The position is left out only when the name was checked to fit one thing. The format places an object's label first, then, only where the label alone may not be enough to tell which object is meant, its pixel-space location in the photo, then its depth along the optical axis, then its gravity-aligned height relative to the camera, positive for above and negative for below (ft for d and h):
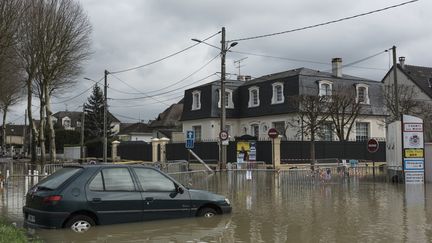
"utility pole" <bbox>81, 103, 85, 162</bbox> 181.79 +1.90
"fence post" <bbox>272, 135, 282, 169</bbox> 120.63 +1.07
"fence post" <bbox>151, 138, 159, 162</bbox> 155.43 +2.10
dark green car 32.71 -2.64
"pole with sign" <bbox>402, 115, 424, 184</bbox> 82.17 +0.93
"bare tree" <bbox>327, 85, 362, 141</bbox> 132.98 +11.55
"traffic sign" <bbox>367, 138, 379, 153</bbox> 88.48 +1.52
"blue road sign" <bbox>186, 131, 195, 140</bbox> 89.82 +3.34
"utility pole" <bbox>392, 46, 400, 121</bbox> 97.93 +14.22
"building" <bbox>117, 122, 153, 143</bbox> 287.28 +12.46
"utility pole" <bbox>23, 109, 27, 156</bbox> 270.87 +5.49
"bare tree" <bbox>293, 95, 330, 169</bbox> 127.75 +10.63
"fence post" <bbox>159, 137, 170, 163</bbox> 152.58 +2.36
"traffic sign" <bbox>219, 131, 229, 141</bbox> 92.27 +3.56
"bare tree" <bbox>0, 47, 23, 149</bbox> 99.06 +17.34
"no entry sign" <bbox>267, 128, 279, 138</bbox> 96.52 +4.04
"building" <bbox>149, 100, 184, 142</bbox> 243.25 +15.95
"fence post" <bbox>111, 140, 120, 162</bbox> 181.16 +2.52
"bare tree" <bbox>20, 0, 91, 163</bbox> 110.73 +24.01
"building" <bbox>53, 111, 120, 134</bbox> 363.97 +25.63
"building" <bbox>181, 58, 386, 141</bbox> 149.07 +15.72
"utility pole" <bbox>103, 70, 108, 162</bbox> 144.93 +12.22
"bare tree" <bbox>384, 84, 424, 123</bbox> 145.48 +14.62
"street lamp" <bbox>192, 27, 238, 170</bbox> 94.89 +11.15
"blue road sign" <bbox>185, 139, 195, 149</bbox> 88.94 +2.16
